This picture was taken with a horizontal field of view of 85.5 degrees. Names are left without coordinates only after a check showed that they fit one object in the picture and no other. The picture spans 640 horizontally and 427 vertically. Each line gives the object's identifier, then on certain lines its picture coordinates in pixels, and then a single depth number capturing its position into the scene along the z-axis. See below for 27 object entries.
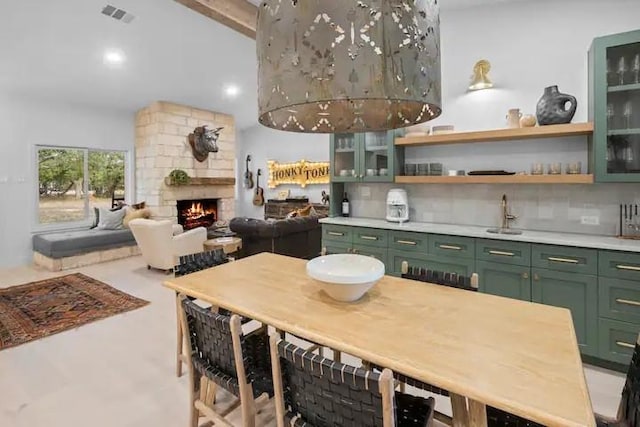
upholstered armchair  4.83
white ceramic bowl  1.62
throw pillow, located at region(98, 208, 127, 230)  6.15
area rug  3.27
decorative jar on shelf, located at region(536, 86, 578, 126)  2.86
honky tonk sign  7.92
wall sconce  3.32
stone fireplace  6.61
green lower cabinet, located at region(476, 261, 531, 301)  2.79
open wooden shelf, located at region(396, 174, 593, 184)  2.83
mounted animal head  7.12
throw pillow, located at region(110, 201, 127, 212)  6.35
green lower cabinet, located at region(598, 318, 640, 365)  2.43
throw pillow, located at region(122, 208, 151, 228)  6.16
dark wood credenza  8.04
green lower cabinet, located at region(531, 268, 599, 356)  2.54
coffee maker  3.73
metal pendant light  1.04
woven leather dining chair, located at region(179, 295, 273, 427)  1.45
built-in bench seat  5.28
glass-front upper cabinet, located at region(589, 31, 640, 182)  2.63
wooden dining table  1.00
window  6.05
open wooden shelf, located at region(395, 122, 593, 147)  2.79
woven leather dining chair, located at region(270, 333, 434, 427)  1.00
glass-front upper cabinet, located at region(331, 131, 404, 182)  3.76
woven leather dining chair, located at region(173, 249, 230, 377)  2.41
